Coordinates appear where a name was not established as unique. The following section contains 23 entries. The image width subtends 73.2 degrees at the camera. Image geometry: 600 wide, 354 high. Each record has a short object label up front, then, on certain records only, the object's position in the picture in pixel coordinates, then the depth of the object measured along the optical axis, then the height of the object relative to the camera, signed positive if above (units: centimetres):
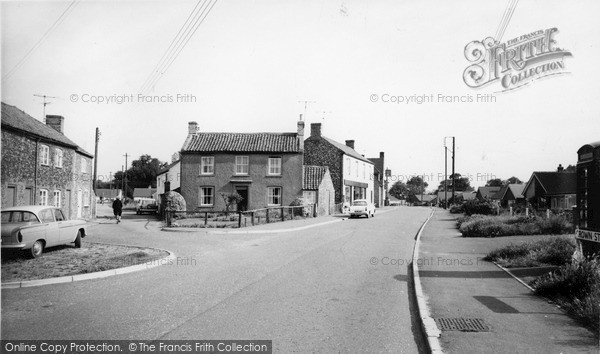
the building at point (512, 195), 5566 +5
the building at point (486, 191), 8111 +84
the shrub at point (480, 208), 2775 -89
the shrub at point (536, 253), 991 -151
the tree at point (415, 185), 14662 +372
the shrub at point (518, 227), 1603 -133
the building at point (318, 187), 3165 +50
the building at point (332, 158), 4091 +362
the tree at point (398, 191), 13668 +115
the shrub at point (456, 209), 3872 -145
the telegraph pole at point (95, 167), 2962 +185
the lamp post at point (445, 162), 6112 +505
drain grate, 563 -188
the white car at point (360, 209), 3023 -113
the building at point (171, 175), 4873 +222
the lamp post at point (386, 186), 8794 +175
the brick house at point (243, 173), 3156 +155
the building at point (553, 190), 4285 +65
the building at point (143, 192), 9648 -3
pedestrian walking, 2617 -106
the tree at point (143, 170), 9319 +507
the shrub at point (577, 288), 596 -160
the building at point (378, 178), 6478 +260
